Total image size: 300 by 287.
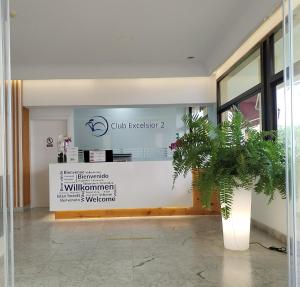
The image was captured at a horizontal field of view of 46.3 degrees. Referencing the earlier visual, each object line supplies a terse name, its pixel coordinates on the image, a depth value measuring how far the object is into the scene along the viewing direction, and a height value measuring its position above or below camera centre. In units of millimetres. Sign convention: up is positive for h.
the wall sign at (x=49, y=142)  8633 +87
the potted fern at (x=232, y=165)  3910 -256
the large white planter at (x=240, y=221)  4203 -949
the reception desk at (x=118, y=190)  6582 -872
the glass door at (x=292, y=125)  2320 +115
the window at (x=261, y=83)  4992 +967
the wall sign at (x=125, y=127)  8609 +420
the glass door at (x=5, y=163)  2252 -113
